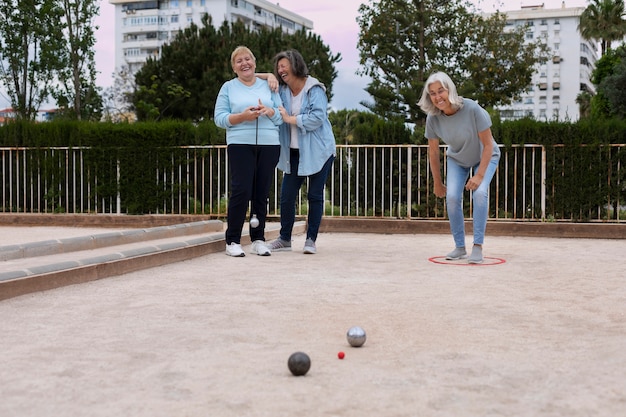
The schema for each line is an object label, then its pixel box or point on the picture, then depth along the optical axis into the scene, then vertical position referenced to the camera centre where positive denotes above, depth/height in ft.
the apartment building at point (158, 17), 328.08 +68.39
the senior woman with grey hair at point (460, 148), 21.67 +0.73
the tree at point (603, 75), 121.70 +16.22
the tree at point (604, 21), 174.09 +34.51
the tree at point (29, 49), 78.43 +12.79
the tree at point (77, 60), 79.71 +11.95
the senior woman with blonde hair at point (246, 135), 22.77 +1.14
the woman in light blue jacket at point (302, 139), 23.41 +1.06
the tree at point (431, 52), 98.94 +16.22
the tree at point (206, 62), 98.37 +14.92
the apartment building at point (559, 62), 374.22 +56.00
